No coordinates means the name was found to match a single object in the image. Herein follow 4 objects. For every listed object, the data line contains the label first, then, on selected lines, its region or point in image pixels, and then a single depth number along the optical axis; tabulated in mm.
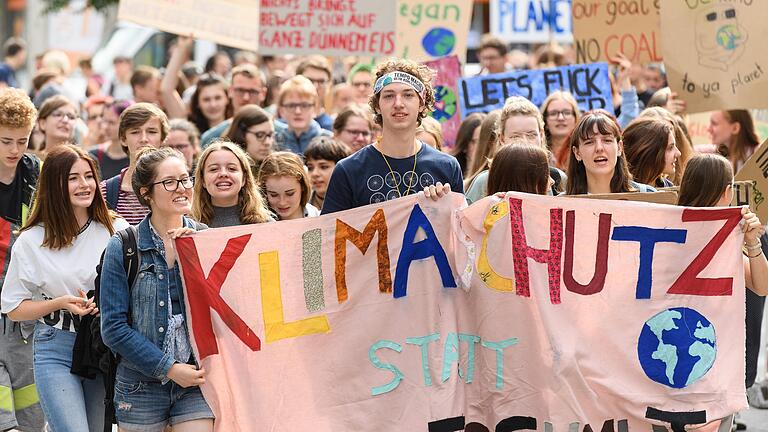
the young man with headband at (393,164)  11641
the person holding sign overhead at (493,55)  25469
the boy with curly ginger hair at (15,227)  12500
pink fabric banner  11133
